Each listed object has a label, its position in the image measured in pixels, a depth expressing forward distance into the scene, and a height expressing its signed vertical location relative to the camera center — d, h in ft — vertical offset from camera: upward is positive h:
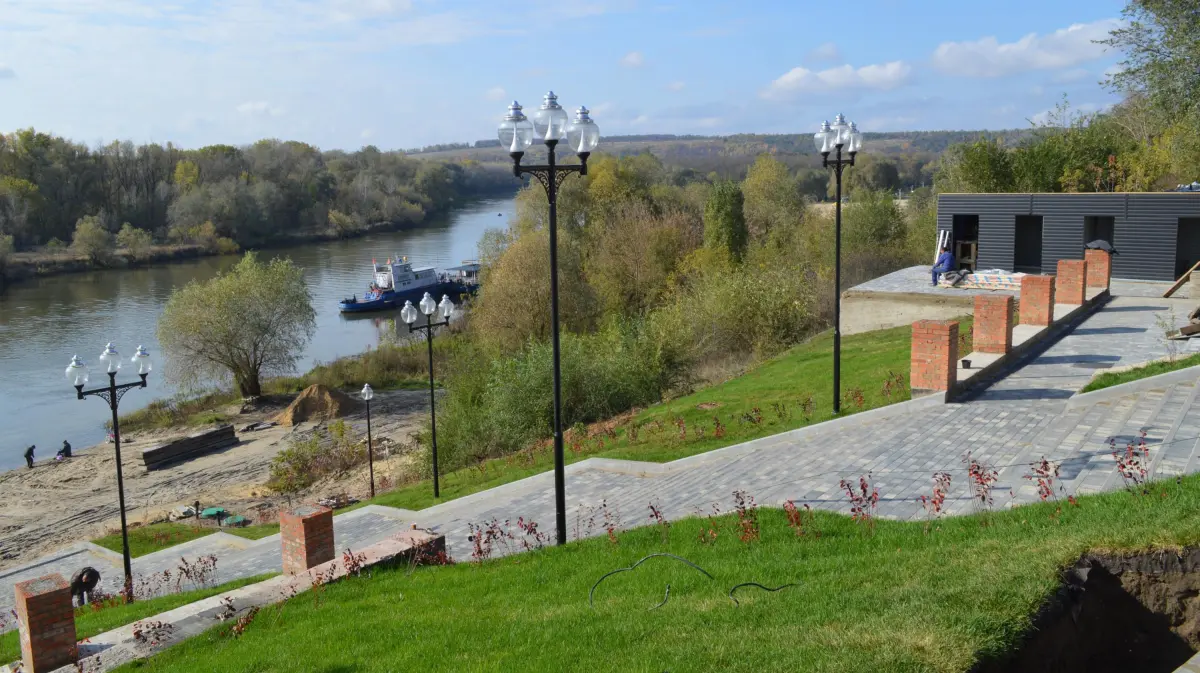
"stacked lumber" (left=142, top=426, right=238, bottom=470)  91.15 -24.00
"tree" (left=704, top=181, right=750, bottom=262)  124.26 -0.73
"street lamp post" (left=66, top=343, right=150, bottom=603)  39.75 -6.73
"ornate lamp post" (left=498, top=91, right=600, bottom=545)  24.20 +2.28
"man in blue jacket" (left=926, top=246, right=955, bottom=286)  71.87 -4.14
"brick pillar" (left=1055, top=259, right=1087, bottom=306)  55.67 -4.41
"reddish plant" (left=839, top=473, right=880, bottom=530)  24.18 -8.43
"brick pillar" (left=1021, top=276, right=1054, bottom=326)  48.44 -4.90
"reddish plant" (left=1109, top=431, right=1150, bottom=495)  22.85 -7.31
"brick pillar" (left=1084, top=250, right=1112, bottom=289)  61.62 -4.05
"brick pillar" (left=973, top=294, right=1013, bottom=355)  42.73 -5.52
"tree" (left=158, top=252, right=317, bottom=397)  112.16 -13.41
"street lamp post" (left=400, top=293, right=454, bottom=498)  54.19 -5.62
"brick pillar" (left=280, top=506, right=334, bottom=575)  27.17 -9.83
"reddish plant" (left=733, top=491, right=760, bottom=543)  23.58 -8.49
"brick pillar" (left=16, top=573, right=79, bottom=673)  22.06 -10.23
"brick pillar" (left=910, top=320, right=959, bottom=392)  36.99 -6.08
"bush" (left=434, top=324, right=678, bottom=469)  62.49 -13.04
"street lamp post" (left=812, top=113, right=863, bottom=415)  38.96 +3.14
